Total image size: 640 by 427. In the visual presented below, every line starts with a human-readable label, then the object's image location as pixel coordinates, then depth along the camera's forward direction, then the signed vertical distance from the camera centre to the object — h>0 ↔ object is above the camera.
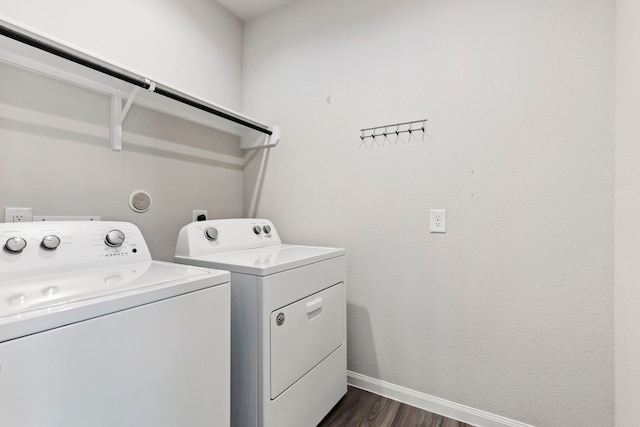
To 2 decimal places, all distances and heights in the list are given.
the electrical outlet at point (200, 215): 1.89 -0.02
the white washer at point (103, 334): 0.60 -0.29
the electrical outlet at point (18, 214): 1.18 -0.01
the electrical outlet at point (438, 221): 1.54 -0.04
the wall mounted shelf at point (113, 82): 1.06 +0.58
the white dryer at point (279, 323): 1.14 -0.47
